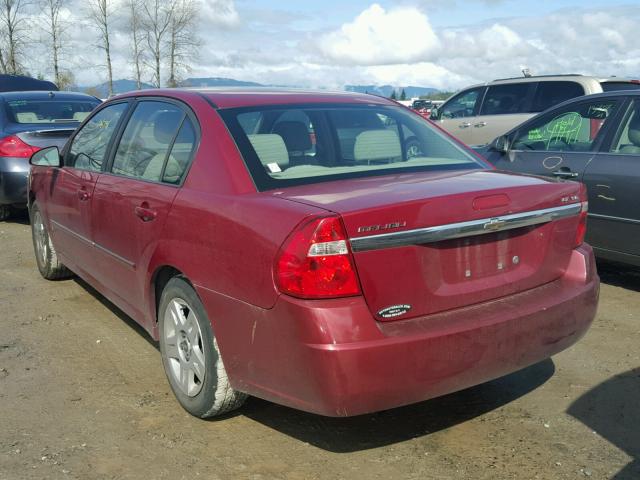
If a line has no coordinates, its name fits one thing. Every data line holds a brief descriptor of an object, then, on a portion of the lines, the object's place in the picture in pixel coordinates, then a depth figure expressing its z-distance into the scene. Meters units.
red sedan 2.68
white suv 9.78
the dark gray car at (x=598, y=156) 5.38
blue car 8.45
